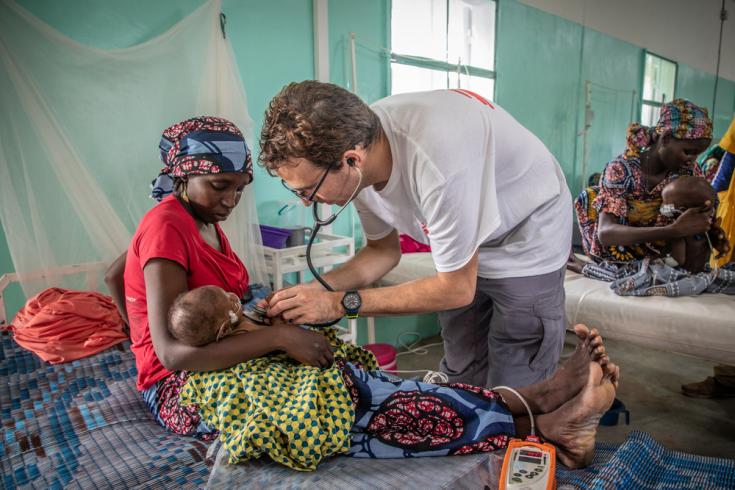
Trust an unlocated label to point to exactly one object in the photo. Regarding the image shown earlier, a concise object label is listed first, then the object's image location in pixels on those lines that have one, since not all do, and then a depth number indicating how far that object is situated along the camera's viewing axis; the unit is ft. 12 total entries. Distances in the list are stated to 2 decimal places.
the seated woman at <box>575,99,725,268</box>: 7.35
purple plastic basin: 8.36
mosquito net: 6.07
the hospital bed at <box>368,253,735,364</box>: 6.68
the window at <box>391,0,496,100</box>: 11.27
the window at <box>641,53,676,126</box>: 19.93
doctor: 3.42
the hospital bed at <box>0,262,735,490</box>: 3.57
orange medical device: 3.14
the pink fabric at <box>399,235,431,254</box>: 11.38
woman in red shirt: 4.20
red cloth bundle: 6.00
